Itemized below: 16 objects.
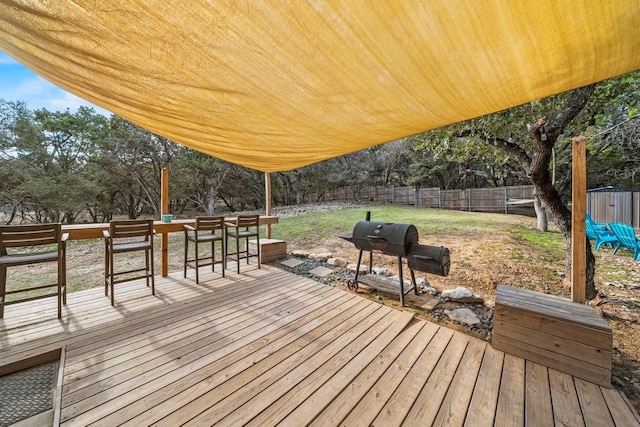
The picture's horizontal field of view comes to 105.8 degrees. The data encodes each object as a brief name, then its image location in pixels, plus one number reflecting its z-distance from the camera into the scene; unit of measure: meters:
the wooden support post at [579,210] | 1.92
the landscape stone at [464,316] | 2.55
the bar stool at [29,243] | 2.21
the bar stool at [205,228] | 3.36
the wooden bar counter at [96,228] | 2.74
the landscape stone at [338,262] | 4.48
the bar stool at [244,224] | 3.78
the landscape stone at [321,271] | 3.99
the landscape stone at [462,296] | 3.01
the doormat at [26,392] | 1.43
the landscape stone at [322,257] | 4.84
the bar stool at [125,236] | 2.70
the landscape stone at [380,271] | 3.96
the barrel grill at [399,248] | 2.73
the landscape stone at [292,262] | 4.37
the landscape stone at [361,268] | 4.11
